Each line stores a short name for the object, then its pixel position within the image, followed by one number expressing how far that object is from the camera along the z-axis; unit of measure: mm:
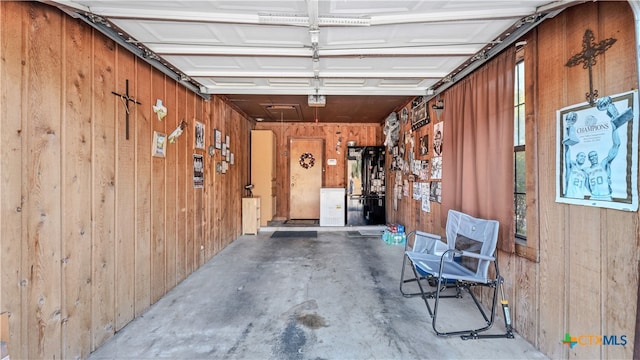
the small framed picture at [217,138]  3866
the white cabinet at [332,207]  5656
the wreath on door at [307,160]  6500
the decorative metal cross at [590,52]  1370
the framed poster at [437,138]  3139
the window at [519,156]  1997
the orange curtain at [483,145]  1975
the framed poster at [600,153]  1247
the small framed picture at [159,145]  2424
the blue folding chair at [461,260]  1920
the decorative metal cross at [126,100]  2047
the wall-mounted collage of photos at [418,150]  3248
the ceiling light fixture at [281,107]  4875
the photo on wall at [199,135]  3262
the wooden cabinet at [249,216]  5168
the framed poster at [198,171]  3232
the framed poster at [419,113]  3525
